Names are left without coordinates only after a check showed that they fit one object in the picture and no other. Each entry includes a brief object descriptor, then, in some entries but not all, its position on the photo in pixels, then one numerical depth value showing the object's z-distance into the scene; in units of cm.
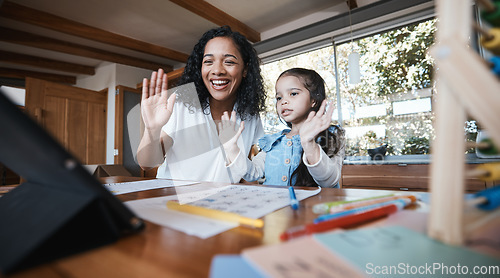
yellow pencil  32
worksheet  33
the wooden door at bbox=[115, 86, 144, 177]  424
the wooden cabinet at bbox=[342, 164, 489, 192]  184
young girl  111
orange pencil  26
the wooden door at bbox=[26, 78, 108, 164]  355
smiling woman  132
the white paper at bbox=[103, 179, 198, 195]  67
